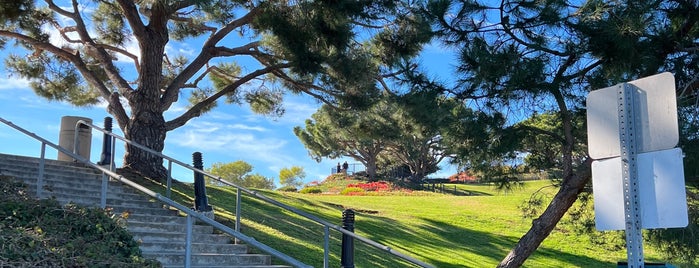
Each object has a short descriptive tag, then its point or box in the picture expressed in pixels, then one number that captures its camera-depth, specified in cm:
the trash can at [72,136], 1280
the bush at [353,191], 3570
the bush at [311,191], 3888
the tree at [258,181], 5269
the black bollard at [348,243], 736
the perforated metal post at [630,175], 363
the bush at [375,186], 3957
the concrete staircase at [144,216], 762
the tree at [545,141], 902
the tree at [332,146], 4269
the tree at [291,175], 5934
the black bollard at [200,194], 948
